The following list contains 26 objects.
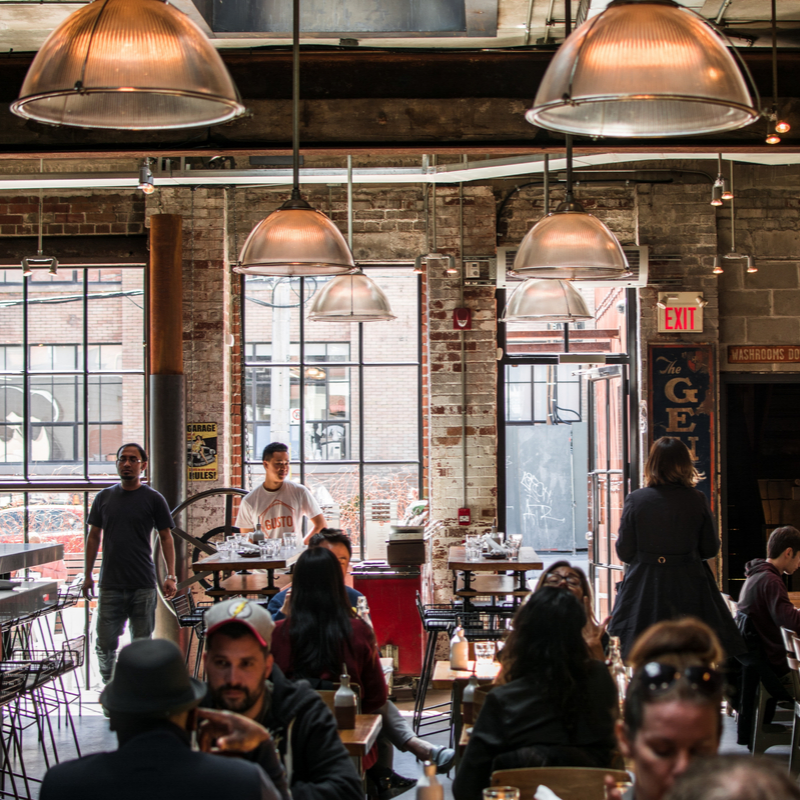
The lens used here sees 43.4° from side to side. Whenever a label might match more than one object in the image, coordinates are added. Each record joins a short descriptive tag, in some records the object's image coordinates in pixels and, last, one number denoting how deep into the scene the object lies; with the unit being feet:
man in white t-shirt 21.29
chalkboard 41.37
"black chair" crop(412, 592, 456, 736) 19.73
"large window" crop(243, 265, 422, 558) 25.82
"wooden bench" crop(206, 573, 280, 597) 19.22
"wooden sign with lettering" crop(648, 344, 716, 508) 24.61
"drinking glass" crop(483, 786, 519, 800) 7.99
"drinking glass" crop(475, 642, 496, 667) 15.33
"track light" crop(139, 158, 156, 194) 20.48
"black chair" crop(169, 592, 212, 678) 20.12
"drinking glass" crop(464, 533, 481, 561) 21.03
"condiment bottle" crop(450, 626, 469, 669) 14.97
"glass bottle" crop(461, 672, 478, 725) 12.46
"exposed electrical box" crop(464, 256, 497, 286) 25.11
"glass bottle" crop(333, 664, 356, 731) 11.23
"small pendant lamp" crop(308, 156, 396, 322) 20.68
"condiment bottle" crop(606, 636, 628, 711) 12.10
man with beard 8.86
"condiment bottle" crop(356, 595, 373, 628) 14.65
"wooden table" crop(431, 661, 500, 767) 14.43
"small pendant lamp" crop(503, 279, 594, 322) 21.80
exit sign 24.73
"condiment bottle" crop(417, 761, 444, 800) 9.08
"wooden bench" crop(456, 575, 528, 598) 20.18
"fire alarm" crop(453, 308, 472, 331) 24.97
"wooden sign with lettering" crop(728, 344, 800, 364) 25.20
